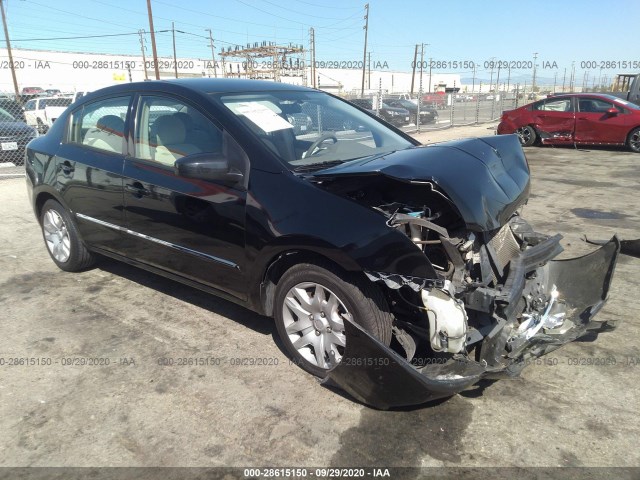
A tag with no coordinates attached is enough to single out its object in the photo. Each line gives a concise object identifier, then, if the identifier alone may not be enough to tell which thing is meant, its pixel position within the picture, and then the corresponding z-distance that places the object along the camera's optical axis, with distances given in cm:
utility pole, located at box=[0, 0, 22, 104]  3347
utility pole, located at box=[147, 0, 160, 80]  2766
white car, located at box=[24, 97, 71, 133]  1761
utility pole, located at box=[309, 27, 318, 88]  4386
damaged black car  255
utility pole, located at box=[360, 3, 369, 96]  4653
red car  1272
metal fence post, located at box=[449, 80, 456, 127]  2017
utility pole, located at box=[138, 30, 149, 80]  5005
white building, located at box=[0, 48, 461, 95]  5005
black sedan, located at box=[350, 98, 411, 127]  2116
